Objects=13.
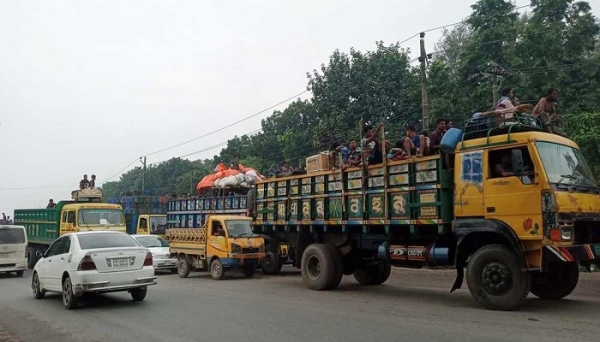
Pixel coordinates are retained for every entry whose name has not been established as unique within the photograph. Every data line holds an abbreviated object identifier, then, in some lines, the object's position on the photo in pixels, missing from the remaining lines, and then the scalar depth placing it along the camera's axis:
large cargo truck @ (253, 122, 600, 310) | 8.02
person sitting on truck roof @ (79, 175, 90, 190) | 22.89
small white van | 17.14
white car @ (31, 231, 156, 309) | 9.48
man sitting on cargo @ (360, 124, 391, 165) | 10.77
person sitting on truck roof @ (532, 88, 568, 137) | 9.20
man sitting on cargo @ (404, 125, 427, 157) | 9.92
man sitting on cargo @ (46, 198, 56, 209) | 23.25
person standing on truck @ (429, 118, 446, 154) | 9.90
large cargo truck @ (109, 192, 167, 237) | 25.31
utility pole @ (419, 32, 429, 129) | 18.36
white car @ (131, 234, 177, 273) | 17.40
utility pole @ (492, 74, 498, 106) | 15.33
